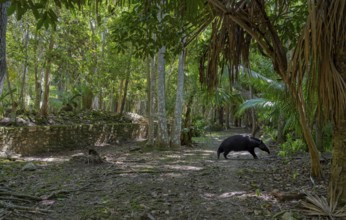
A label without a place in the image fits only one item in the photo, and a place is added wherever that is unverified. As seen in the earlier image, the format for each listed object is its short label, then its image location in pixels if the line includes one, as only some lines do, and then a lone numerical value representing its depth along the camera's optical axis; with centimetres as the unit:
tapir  884
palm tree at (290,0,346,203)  301
